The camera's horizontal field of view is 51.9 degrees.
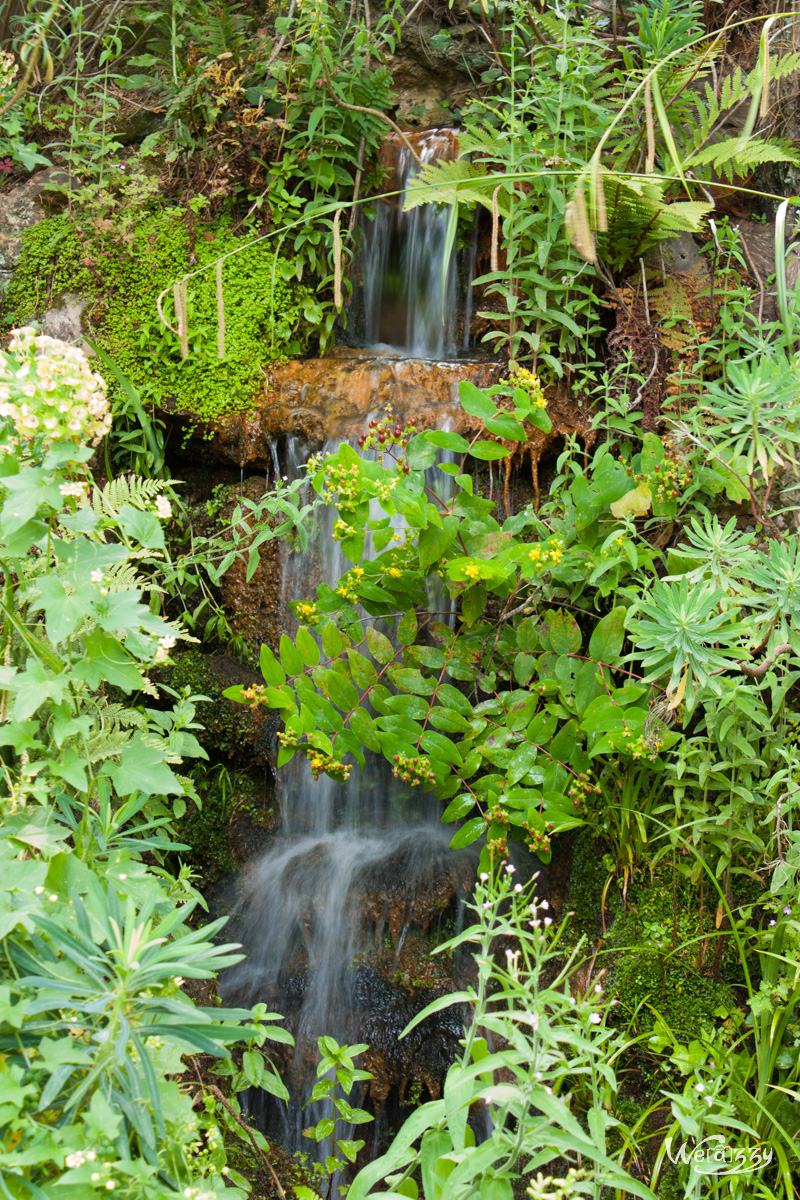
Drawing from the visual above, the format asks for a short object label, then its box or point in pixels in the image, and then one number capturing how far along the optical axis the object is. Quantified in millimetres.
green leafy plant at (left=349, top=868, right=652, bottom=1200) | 1110
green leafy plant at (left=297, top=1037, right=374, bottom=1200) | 1949
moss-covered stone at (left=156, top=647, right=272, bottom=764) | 3326
